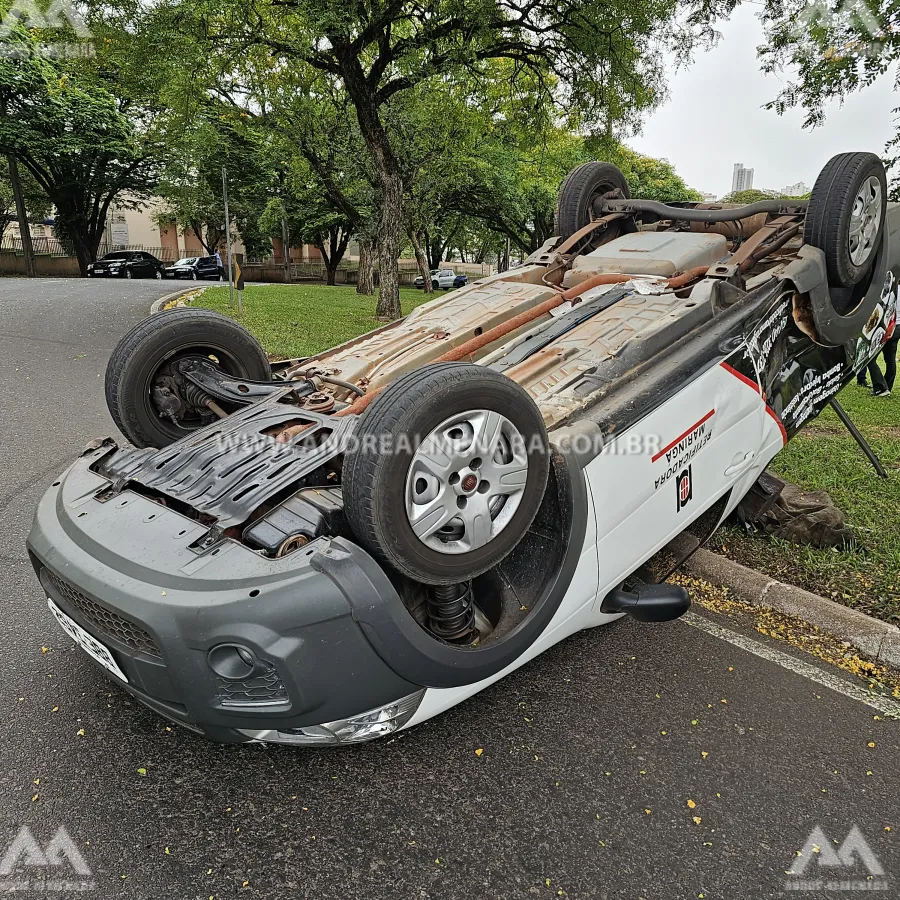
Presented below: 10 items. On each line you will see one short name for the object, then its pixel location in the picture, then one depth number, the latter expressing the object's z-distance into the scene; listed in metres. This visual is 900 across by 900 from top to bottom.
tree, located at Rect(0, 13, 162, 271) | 23.97
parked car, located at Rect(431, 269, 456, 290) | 36.25
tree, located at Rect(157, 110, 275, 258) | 23.28
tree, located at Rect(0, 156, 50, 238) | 32.03
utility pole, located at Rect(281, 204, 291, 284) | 31.37
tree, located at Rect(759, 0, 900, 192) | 8.01
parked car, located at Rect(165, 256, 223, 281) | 29.34
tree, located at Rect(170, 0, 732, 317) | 9.56
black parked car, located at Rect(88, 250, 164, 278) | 28.09
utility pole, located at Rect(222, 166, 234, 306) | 9.97
